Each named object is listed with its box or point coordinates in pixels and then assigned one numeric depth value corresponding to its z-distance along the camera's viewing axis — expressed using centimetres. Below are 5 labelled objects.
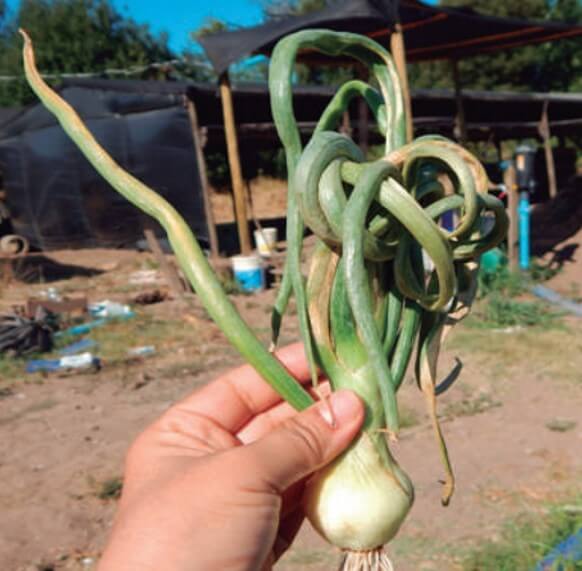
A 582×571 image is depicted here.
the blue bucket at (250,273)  841
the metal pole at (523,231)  820
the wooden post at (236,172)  866
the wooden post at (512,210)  798
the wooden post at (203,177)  948
